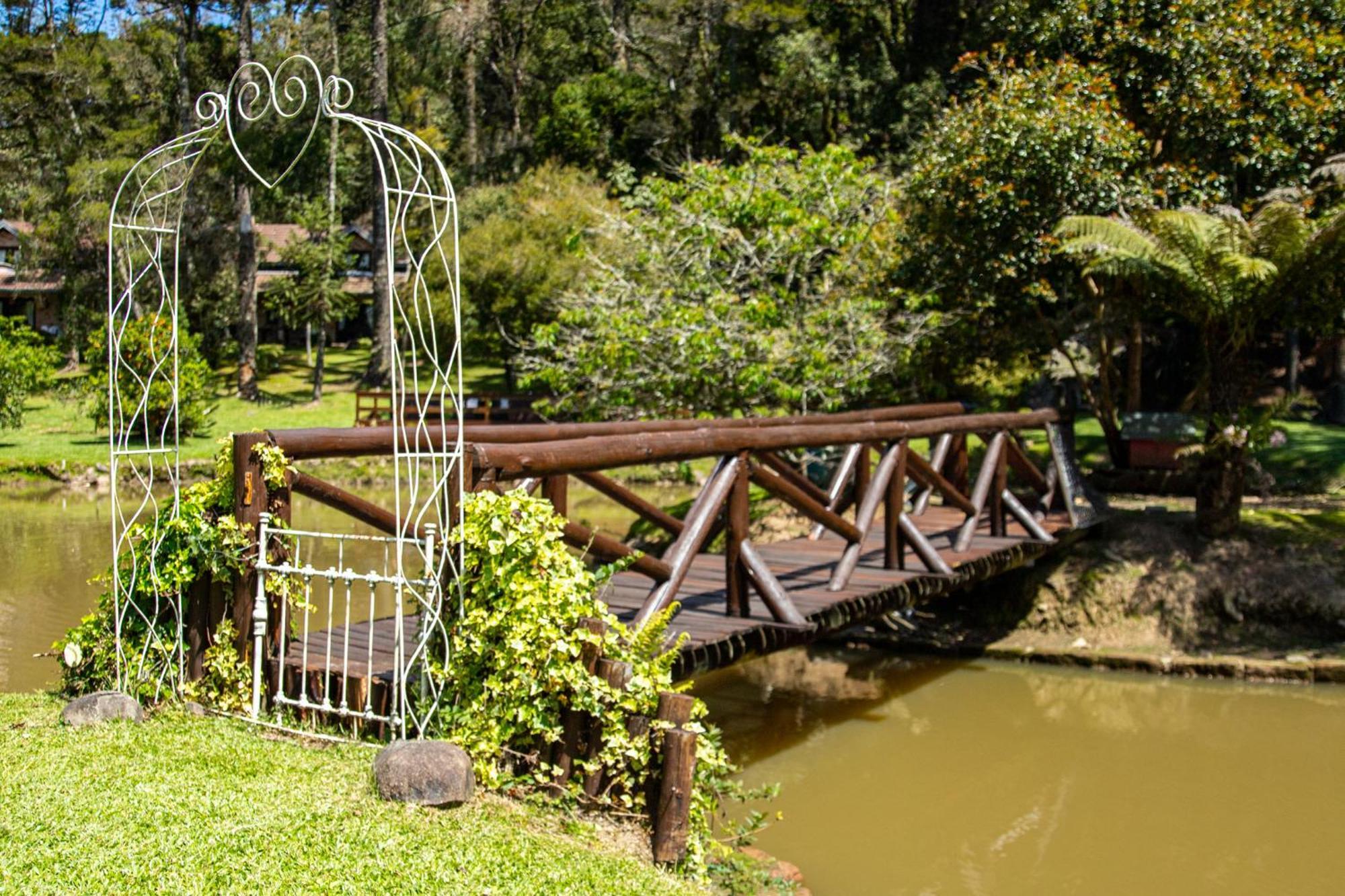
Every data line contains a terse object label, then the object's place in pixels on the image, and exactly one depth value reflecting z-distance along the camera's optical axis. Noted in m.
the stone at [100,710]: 5.84
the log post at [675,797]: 5.12
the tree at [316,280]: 33.97
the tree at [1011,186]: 13.71
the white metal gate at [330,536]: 5.45
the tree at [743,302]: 13.77
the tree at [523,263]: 28.77
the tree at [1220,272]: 11.59
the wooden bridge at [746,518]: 6.11
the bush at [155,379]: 23.03
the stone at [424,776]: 4.94
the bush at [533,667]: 5.22
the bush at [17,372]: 24.41
